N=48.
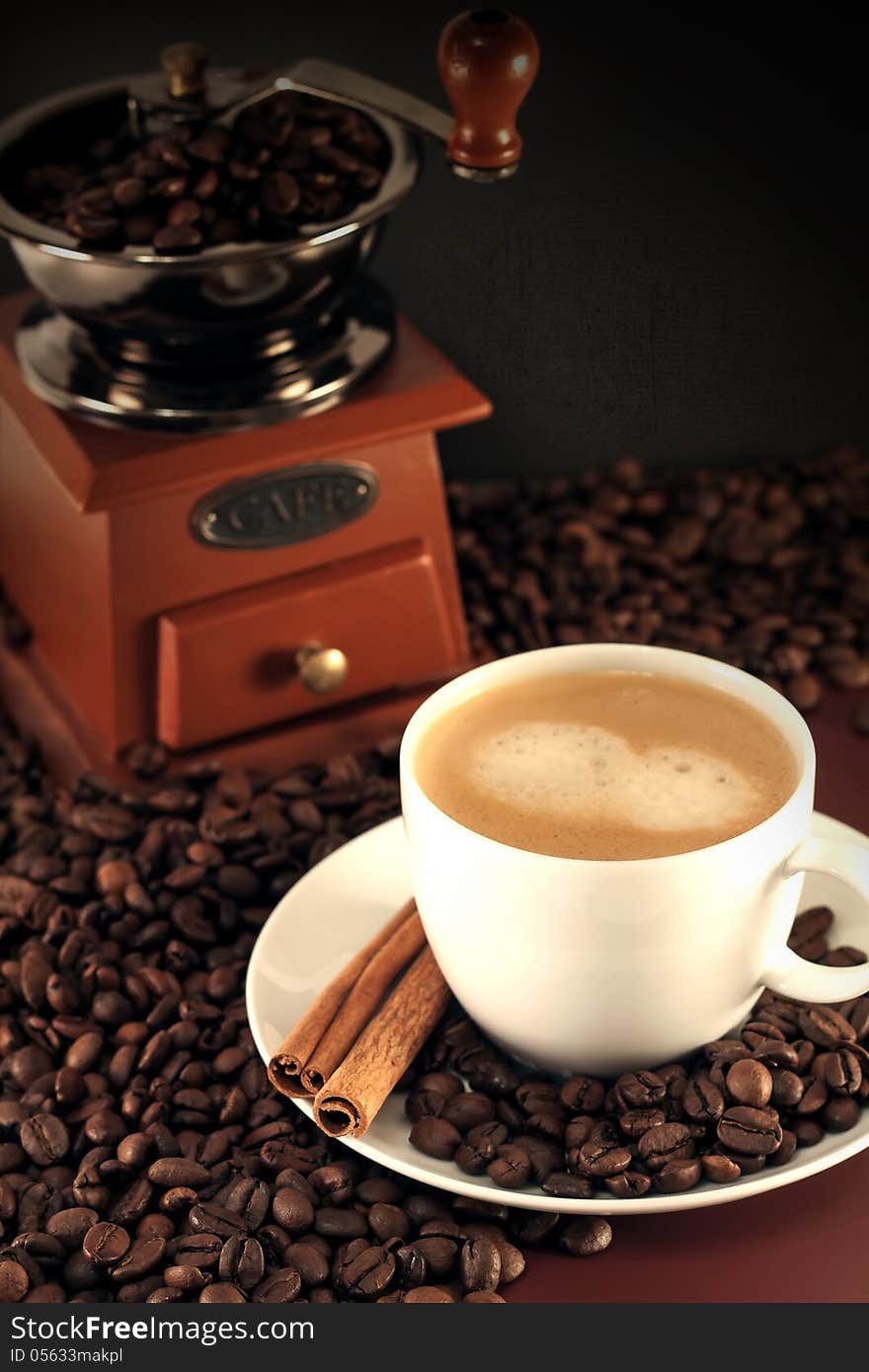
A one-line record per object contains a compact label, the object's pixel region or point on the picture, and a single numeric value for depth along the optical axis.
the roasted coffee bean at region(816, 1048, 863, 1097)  0.74
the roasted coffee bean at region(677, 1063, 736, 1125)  0.74
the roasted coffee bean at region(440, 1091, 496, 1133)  0.75
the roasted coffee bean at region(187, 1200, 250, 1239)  0.75
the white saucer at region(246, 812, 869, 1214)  0.72
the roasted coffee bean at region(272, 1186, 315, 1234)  0.75
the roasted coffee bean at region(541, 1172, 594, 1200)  0.73
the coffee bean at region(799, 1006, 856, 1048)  0.76
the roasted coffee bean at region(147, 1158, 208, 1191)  0.76
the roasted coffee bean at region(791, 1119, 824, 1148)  0.73
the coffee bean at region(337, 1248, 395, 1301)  0.73
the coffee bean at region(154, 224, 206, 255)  0.83
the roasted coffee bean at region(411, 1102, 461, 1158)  0.74
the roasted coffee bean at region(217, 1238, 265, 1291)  0.74
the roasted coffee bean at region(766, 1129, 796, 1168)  0.73
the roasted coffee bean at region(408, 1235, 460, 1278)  0.74
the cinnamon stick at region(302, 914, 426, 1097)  0.75
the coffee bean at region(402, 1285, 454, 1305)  0.73
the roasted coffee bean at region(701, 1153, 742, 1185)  0.72
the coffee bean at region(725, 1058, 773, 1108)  0.74
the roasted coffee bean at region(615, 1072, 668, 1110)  0.74
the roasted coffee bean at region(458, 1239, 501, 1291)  0.73
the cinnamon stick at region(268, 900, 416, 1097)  0.75
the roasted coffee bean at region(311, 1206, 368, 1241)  0.75
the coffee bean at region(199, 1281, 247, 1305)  0.73
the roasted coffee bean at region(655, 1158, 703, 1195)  0.72
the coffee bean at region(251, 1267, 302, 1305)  0.73
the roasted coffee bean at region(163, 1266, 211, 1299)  0.73
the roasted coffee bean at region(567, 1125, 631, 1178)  0.73
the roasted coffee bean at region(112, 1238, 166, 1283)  0.74
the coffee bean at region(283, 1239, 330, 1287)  0.74
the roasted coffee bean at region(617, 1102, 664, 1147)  0.74
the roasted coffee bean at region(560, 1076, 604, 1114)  0.75
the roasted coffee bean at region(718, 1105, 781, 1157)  0.73
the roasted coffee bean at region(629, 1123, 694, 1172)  0.73
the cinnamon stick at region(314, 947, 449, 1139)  0.74
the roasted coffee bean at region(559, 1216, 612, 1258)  0.74
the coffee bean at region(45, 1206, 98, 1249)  0.75
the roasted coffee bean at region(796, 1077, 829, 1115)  0.74
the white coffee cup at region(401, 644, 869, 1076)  0.72
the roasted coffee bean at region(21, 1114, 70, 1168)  0.78
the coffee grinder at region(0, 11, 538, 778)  0.85
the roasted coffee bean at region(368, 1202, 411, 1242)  0.74
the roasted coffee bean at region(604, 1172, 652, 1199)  0.72
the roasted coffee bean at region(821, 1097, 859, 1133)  0.73
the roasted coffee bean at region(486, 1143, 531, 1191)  0.73
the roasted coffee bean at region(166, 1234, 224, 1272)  0.74
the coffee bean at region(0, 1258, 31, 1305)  0.74
